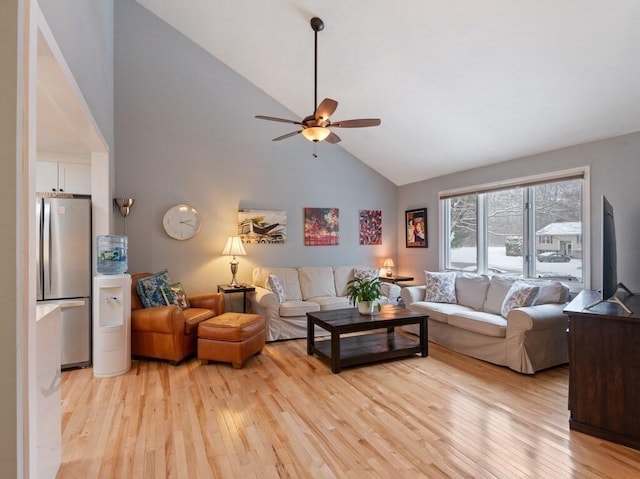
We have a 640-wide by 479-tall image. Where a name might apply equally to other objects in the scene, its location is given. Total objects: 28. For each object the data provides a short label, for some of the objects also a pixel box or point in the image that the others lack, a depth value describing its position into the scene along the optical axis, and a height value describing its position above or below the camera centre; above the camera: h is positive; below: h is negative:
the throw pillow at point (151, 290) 3.77 -0.55
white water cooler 3.26 -0.83
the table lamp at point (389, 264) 5.88 -0.40
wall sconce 4.14 +0.46
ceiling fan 2.82 +1.04
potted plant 3.72 -0.60
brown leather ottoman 3.40 -1.01
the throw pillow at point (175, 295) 3.90 -0.64
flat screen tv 2.35 -0.14
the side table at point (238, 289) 4.32 -0.61
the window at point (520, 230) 3.70 +0.15
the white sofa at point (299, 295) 4.32 -0.78
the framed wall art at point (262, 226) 4.97 +0.23
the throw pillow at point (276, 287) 4.55 -0.63
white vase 3.74 -0.73
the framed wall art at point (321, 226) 5.43 +0.25
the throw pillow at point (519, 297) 3.46 -0.58
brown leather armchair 3.47 -0.95
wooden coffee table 3.35 -1.16
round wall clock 4.50 +0.27
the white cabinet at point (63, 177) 3.79 +0.75
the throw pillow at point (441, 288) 4.44 -0.62
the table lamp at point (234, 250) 4.59 -0.12
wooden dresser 2.11 -0.87
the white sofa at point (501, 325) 3.19 -0.87
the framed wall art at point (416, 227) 5.58 +0.24
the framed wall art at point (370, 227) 5.88 +0.25
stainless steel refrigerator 3.32 -0.24
